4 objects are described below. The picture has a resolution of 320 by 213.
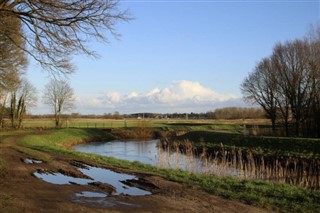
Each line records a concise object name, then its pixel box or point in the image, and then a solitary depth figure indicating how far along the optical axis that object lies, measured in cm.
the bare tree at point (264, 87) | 4673
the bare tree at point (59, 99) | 6262
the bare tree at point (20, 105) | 5044
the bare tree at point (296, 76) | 3854
